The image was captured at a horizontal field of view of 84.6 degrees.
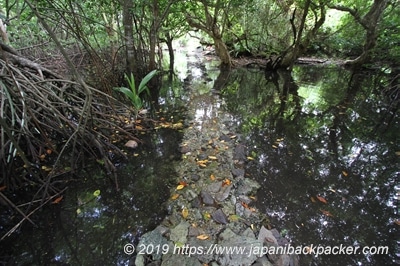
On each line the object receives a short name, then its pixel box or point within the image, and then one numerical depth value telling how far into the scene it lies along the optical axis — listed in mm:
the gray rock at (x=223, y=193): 2477
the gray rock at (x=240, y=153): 3242
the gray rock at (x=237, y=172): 2871
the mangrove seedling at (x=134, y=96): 4203
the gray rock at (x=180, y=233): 2002
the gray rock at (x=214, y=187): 2584
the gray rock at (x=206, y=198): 2404
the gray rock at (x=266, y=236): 2012
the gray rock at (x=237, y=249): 1834
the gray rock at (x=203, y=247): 1843
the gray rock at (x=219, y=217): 2197
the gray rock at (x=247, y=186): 2602
